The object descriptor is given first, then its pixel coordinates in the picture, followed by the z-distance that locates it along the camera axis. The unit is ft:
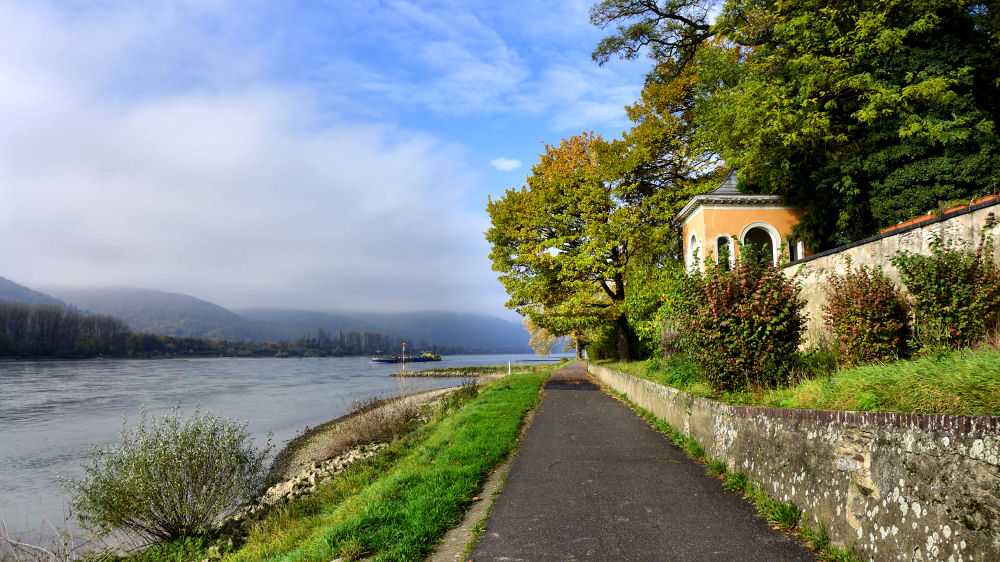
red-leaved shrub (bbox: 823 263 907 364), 26.14
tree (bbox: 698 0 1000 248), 53.78
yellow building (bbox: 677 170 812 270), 70.64
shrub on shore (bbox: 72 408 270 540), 28.32
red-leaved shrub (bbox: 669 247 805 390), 25.70
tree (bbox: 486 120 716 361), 74.02
